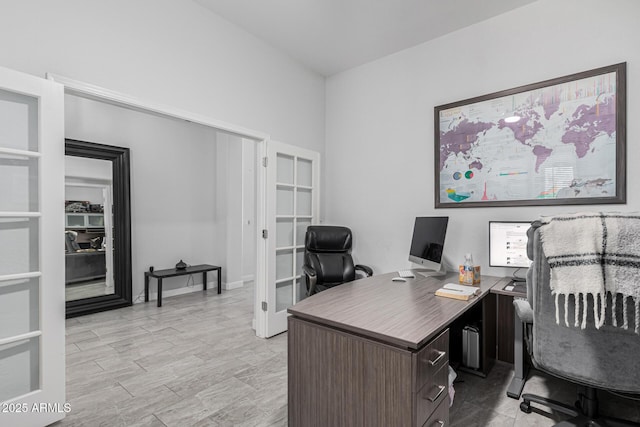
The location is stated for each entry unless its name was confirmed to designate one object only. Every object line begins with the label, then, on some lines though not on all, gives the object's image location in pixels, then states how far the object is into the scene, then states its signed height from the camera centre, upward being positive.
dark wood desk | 1.23 -0.65
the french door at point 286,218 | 3.19 -0.07
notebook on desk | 1.87 -0.51
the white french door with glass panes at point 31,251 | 1.69 -0.22
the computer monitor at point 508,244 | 2.43 -0.26
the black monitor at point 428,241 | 2.42 -0.25
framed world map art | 2.25 +0.54
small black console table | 4.21 -0.88
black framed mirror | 3.84 -0.21
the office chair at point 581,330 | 1.27 -0.53
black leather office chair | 3.21 -0.48
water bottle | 2.30 -0.47
